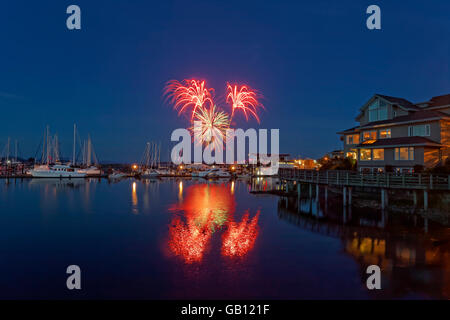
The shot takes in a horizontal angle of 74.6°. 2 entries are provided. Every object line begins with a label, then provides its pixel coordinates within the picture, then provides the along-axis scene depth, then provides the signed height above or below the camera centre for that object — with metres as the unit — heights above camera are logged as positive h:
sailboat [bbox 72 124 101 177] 97.11 +0.86
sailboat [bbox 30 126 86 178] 87.25 -0.80
